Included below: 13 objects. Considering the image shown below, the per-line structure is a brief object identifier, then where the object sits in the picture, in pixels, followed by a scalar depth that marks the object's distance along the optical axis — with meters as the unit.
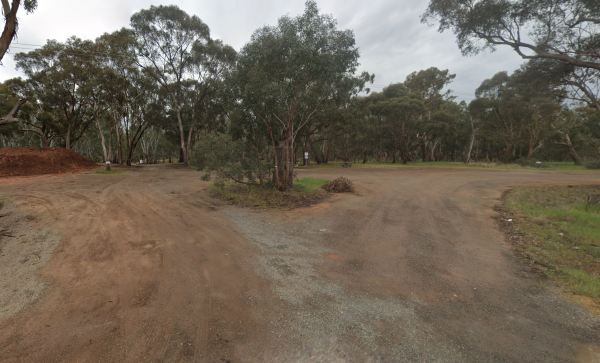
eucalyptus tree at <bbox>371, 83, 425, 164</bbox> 31.06
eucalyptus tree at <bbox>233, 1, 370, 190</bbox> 9.62
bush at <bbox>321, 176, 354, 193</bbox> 12.20
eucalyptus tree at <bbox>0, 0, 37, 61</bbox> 6.80
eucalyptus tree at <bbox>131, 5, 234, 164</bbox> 25.42
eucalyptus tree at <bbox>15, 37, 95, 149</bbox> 23.00
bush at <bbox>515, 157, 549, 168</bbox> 28.21
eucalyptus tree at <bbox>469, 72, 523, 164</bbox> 31.80
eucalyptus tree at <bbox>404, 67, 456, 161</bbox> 41.59
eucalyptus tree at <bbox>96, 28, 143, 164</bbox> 23.61
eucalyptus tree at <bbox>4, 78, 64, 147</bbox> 25.97
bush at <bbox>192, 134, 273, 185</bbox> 10.86
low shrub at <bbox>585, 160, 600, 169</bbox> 23.77
